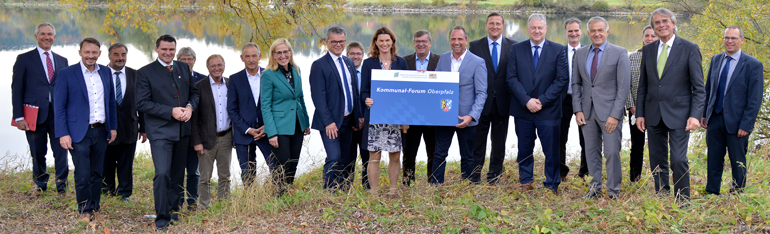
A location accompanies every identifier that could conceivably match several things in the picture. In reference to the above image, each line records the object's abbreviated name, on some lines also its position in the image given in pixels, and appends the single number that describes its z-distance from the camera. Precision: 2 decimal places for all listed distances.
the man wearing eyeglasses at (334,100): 5.28
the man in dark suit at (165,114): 4.82
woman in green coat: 5.24
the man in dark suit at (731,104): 5.12
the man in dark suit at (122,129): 5.85
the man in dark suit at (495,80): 5.88
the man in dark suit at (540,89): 5.48
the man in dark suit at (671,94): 4.75
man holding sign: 5.39
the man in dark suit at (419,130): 5.82
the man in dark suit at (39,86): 5.96
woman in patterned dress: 5.21
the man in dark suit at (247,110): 5.44
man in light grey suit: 5.05
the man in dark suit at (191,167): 5.46
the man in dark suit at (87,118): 5.09
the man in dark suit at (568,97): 5.99
